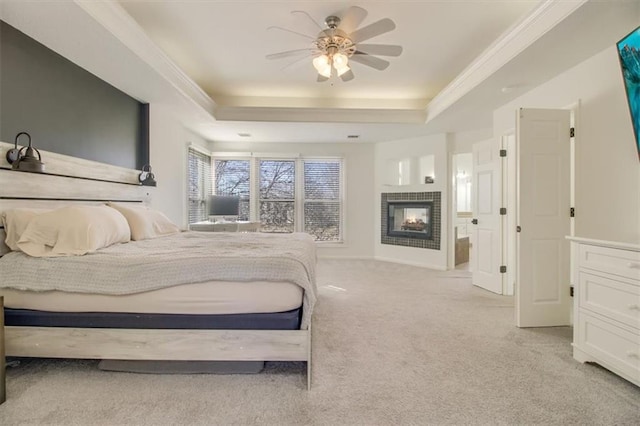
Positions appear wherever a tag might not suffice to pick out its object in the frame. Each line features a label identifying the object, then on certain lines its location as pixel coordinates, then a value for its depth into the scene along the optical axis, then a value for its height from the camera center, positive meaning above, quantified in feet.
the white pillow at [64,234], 6.27 -0.53
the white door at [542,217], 8.71 -0.22
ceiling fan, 7.87 +4.60
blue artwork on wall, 6.13 +3.01
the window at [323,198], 20.18 +0.82
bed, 5.75 -1.96
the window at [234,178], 19.67 +2.15
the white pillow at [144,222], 9.05 -0.39
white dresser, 5.59 -2.00
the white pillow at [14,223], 6.41 -0.29
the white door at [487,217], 12.28 -0.33
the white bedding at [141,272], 5.75 -1.22
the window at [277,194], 19.98 +1.09
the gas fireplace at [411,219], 17.42 -0.59
